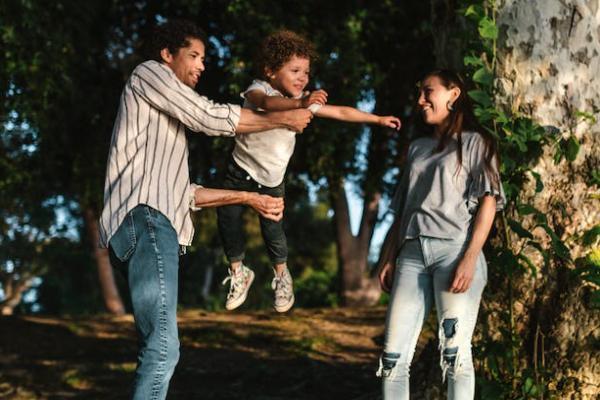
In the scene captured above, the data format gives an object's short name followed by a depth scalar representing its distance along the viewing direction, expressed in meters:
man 3.91
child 4.35
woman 4.44
